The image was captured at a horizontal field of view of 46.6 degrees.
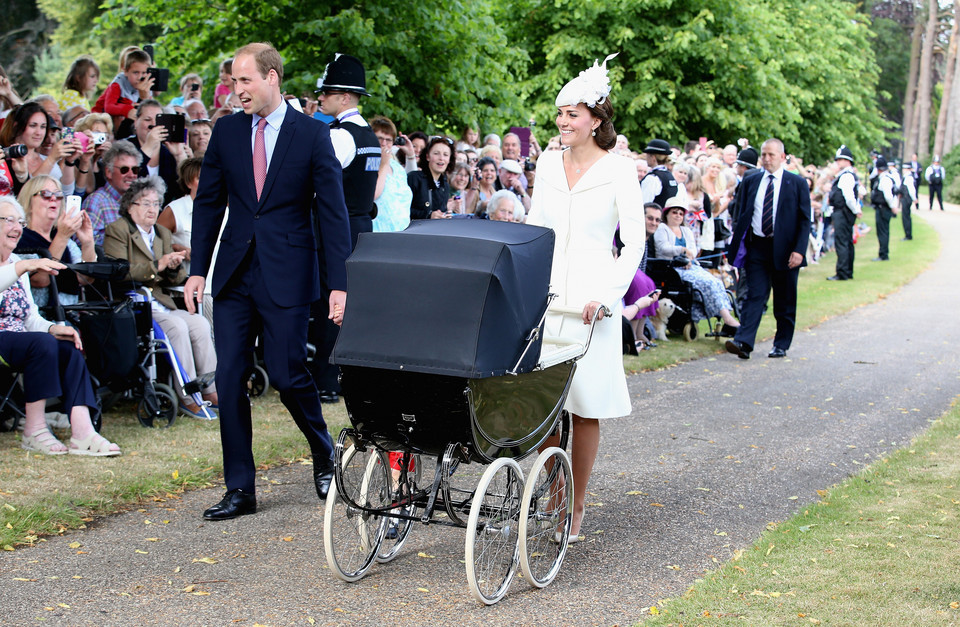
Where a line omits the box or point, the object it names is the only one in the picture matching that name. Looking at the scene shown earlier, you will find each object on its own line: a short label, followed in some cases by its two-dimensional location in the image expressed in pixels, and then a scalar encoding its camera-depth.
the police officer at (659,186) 13.57
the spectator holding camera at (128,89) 11.39
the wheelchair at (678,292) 13.18
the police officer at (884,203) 25.69
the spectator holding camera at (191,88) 12.07
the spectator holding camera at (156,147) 10.16
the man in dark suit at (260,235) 5.70
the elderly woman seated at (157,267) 8.38
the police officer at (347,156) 8.17
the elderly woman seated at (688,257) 13.12
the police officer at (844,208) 21.59
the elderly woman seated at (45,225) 7.70
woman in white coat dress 5.44
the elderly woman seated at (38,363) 7.02
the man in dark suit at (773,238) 12.24
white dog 12.97
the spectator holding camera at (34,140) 8.79
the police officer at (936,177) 47.80
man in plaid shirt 8.91
